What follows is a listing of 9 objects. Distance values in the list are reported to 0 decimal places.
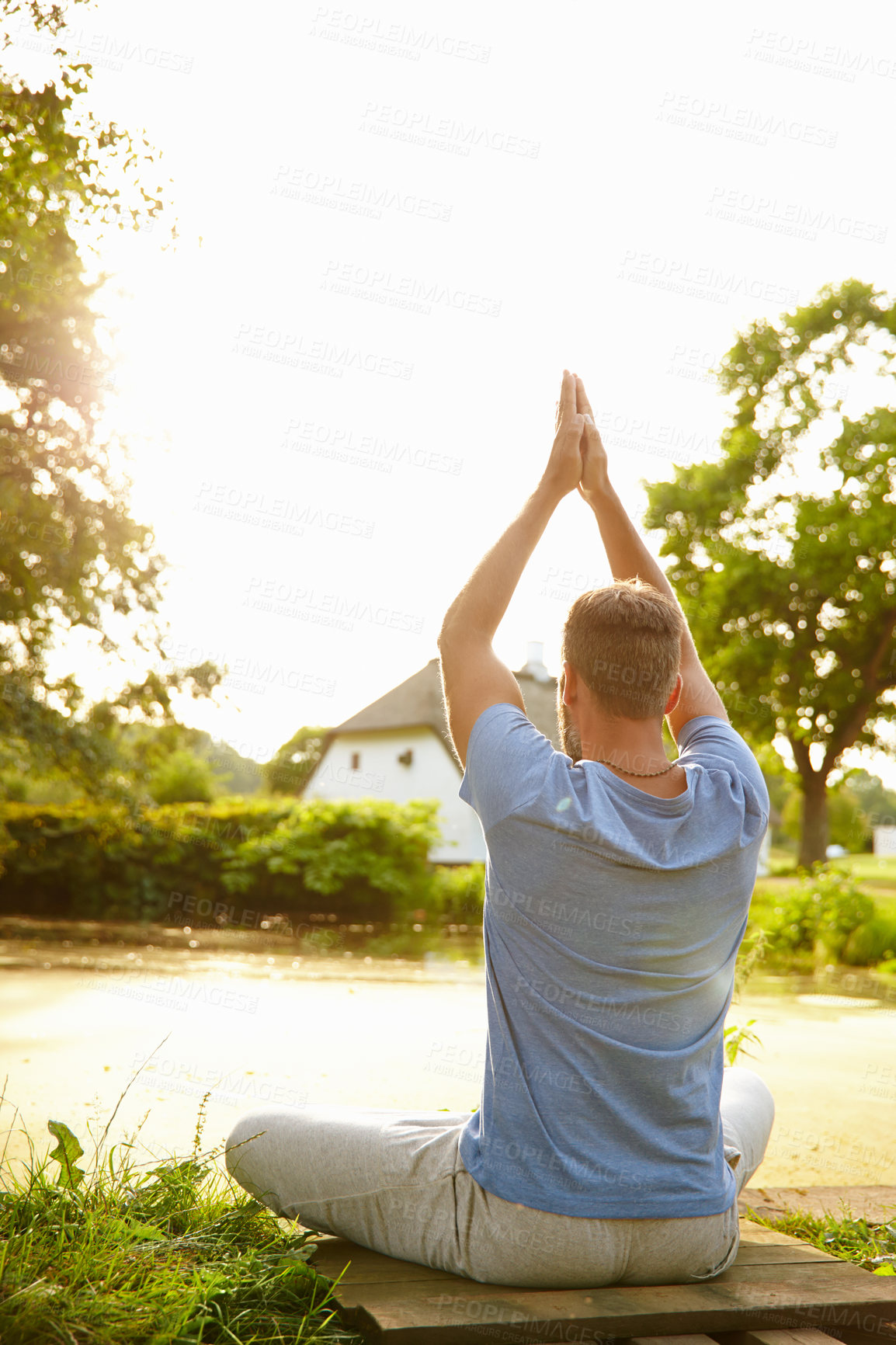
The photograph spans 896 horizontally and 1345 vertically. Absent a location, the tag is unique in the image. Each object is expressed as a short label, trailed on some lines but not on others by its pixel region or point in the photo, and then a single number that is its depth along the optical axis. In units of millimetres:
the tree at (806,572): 21203
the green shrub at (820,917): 14008
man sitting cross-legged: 1835
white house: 33906
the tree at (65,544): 12594
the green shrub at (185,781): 34906
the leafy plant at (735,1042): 3773
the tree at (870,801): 24016
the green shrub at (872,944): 13586
